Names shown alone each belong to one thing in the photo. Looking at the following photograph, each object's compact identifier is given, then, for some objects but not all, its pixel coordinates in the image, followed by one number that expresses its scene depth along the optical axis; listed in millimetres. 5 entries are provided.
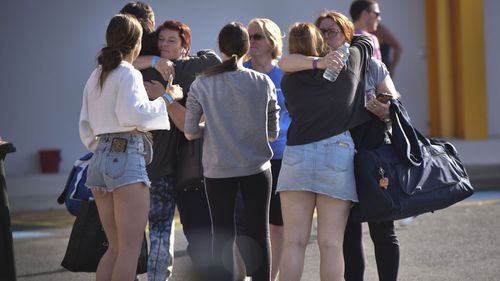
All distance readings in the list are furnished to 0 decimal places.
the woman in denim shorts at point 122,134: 10477
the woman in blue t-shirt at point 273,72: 12531
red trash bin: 24891
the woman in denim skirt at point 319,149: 10602
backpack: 12141
